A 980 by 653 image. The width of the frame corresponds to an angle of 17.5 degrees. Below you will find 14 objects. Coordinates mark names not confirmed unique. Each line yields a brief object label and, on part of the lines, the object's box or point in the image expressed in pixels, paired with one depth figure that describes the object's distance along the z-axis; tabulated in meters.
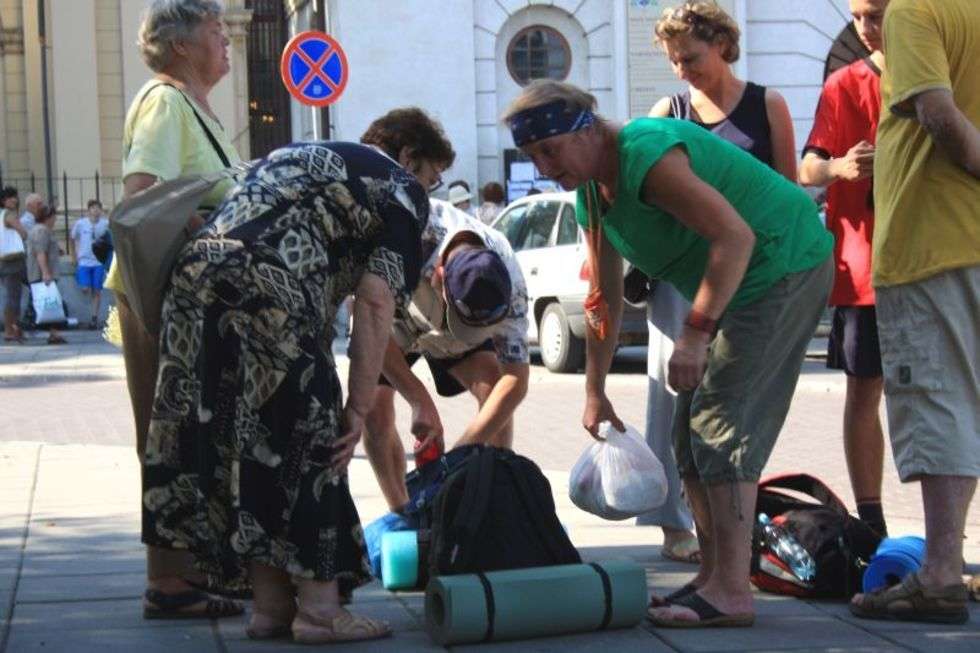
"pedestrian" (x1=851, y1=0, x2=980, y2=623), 9.00
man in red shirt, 10.68
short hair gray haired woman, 9.56
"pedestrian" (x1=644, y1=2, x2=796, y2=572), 10.97
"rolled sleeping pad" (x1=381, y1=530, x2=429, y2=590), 10.18
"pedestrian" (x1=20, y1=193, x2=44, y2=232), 39.78
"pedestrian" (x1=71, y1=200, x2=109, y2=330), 42.50
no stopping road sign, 29.89
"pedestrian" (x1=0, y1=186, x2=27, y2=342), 37.86
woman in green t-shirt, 8.72
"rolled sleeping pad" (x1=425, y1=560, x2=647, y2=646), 8.59
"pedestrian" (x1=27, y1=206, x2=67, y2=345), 38.63
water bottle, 9.82
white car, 27.03
